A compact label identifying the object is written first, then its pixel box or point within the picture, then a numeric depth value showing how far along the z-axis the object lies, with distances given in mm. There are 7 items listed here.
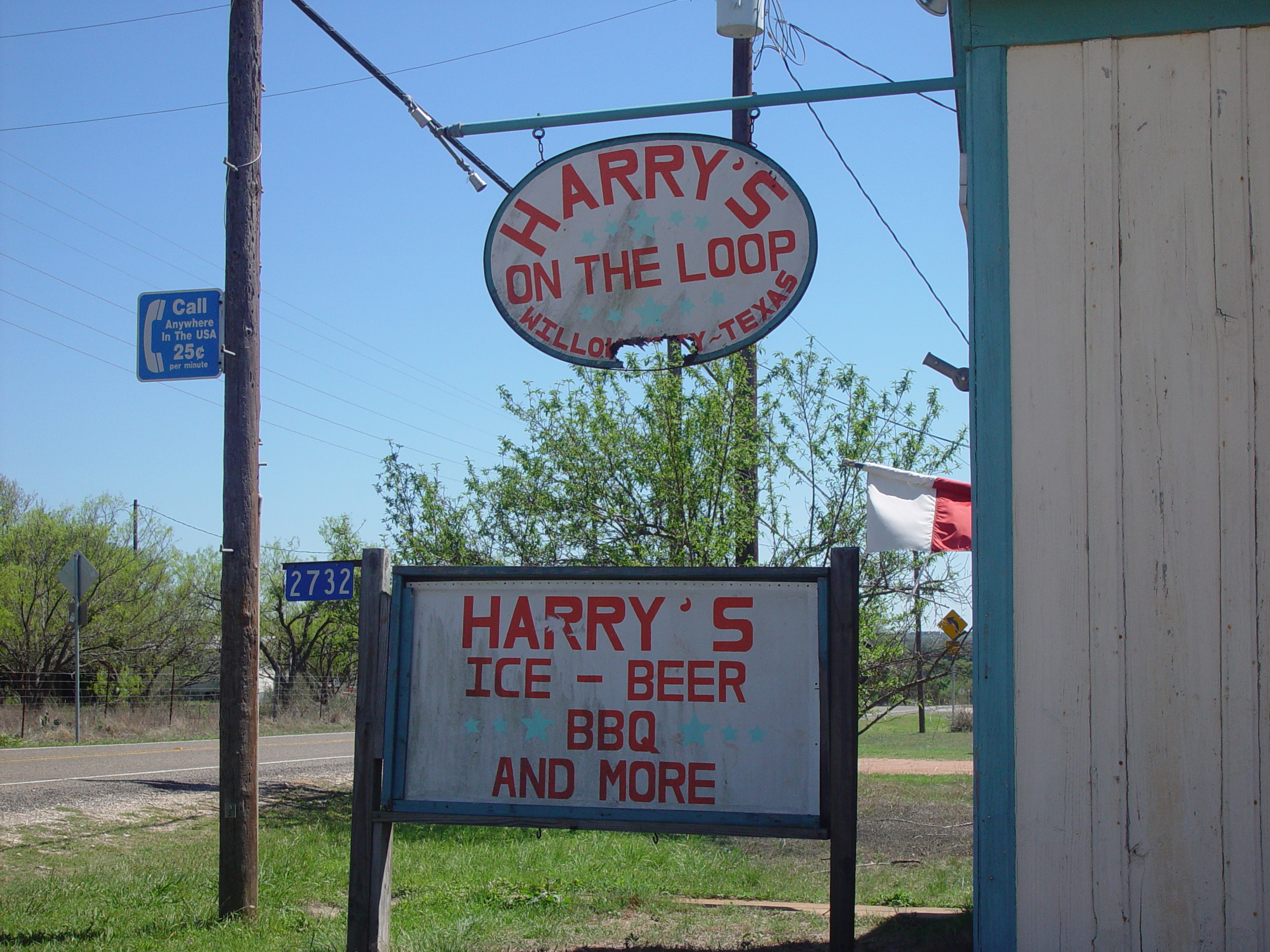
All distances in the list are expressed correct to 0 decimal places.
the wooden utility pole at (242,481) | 6582
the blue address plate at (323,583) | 10016
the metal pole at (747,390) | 10188
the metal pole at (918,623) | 11086
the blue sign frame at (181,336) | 7102
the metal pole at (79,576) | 15781
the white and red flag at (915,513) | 9273
